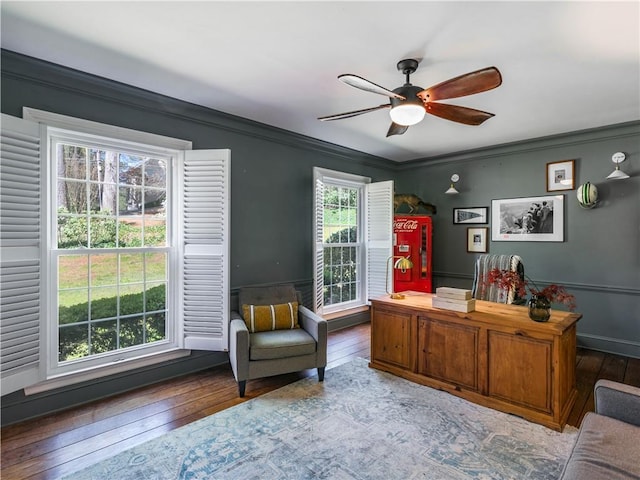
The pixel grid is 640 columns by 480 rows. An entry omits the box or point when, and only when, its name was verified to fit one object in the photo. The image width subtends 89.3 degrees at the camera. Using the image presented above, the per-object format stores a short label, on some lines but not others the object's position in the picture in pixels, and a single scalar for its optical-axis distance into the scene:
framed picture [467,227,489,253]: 4.75
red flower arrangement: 2.39
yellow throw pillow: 3.18
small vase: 2.41
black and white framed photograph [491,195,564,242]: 4.13
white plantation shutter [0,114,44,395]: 2.16
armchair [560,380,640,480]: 1.29
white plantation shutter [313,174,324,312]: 4.05
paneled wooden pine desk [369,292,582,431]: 2.34
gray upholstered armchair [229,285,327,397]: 2.78
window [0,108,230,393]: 2.26
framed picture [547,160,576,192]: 4.01
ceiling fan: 1.95
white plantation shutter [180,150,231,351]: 3.10
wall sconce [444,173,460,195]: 4.88
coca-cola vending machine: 4.88
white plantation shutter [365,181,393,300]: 4.76
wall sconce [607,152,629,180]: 3.55
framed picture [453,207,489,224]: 4.75
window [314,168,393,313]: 4.73
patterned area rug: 1.90
